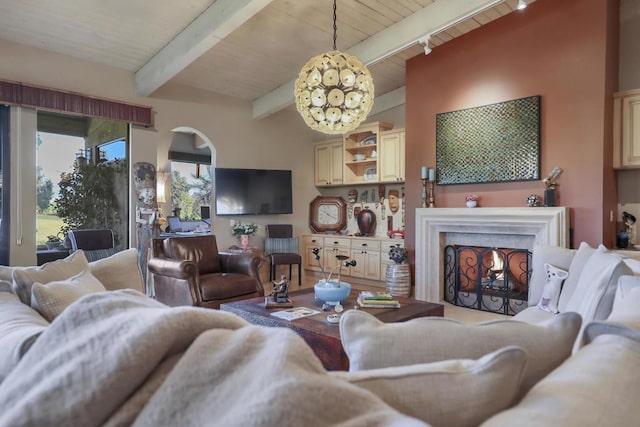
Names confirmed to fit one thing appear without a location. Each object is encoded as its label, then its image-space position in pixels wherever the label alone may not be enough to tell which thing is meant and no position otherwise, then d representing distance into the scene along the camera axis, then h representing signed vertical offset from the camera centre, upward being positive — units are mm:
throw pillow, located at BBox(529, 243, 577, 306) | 2635 -357
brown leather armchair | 3609 -643
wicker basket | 4918 -886
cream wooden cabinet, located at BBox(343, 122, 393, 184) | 5855 +927
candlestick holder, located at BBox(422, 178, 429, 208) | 4792 +220
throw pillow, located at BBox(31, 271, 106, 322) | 1321 -302
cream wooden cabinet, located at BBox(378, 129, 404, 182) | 5570 +807
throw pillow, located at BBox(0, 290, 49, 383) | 829 -307
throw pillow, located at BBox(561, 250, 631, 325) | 1514 -333
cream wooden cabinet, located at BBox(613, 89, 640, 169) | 3617 +771
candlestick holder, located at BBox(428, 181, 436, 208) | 4762 +195
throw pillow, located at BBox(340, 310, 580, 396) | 760 -264
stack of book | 2740 -651
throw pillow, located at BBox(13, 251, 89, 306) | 1520 -273
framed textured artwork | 4020 +753
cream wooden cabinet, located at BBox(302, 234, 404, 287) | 5625 -658
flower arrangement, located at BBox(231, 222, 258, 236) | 5727 -273
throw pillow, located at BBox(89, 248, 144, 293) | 2055 -329
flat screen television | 5555 +292
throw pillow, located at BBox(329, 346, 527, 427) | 608 -285
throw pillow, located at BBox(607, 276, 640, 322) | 934 -257
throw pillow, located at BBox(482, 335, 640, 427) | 540 -285
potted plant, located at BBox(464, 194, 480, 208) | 4391 +121
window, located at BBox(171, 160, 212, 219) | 8430 +522
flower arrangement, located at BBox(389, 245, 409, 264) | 4961 -560
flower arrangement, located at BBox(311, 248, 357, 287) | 2975 -400
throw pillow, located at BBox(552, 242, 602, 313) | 2291 -394
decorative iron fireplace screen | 4254 -781
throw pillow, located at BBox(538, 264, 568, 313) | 2445 -512
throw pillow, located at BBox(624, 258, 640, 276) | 1779 -270
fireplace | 3805 -219
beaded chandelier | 2992 +953
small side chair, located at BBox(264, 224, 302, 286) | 5852 -520
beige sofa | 521 -259
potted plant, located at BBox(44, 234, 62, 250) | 4254 -346
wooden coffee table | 2113 -697
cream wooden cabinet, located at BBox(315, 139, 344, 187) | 6402 +807
